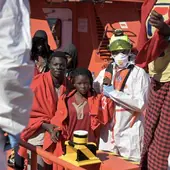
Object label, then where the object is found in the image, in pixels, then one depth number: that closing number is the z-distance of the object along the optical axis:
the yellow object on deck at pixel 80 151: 2.73
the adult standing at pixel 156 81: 2.89
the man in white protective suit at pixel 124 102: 4.25
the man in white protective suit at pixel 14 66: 1.78
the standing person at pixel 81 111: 3.92
